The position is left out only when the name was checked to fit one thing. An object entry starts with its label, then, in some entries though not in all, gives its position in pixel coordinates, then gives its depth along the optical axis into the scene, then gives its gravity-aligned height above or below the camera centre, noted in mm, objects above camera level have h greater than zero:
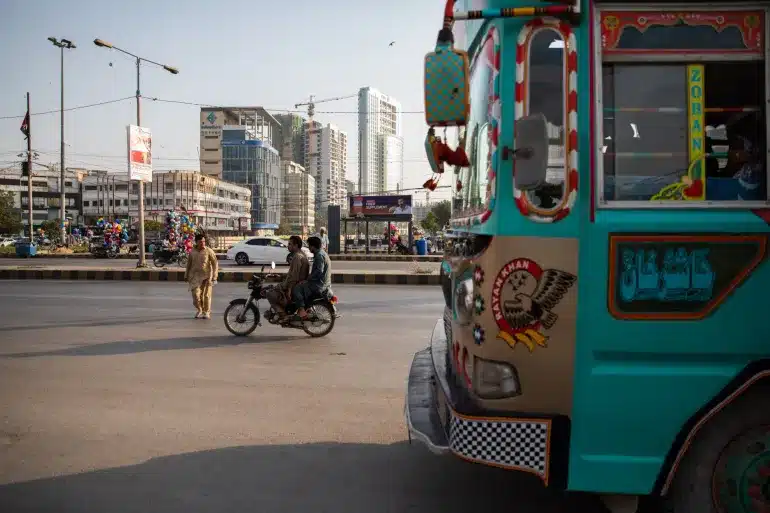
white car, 28609 -128
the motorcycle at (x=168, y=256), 25641 -275
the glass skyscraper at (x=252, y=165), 123500 +16945
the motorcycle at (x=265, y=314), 8844 -932
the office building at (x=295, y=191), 140875 +13440
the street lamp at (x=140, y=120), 21953 +4614
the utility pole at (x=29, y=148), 33481 +5385
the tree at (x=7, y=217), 70106 +3799
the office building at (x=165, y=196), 100812 +8836
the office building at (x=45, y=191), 103062 +9903
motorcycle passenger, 8617 -507
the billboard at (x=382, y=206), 36562 +2535
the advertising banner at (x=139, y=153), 21406 +3382
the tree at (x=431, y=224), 78500 +3234
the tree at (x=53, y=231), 44444 +1953
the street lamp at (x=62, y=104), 33384 +8591
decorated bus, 2543 -9
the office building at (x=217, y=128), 131500 +25352
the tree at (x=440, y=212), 73750 +4561
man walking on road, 10648 -420
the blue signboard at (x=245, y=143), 122562 +20898
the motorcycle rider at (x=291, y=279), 8672 -416
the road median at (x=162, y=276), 19291 -848
